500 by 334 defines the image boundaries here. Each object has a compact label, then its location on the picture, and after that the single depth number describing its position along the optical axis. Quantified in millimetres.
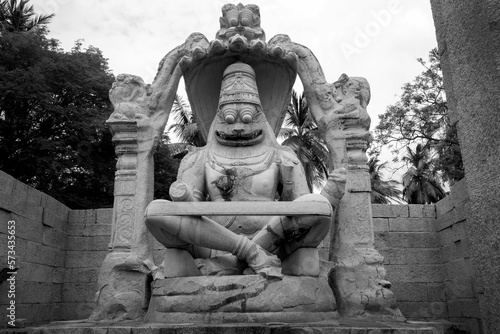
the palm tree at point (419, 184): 23938
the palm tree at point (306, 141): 19422
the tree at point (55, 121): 13531
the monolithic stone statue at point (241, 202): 3645
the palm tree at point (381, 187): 23453
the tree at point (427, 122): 13320
